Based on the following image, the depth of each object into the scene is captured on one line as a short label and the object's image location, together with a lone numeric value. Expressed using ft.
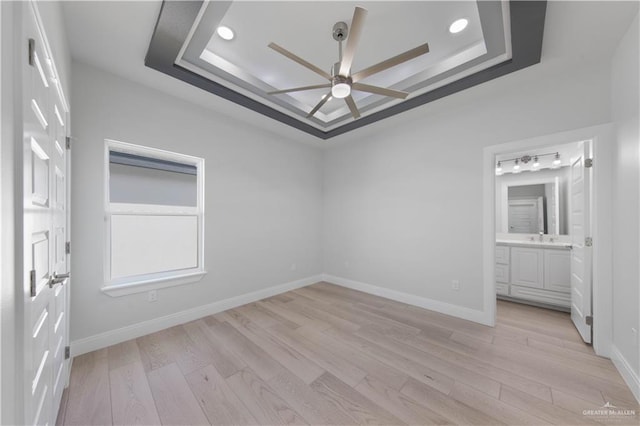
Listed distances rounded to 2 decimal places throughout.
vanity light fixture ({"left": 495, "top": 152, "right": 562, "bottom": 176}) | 12.09
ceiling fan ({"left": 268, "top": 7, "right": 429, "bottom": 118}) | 5.32
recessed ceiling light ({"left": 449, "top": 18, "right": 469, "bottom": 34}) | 6.66
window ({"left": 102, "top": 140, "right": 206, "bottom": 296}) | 8.07
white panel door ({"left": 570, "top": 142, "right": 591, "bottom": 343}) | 7.68
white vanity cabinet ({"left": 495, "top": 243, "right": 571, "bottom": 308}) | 10.38
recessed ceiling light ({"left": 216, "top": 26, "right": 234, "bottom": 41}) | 7.00
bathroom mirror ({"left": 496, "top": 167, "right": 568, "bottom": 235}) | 12.23
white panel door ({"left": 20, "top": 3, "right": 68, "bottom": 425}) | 2.76
